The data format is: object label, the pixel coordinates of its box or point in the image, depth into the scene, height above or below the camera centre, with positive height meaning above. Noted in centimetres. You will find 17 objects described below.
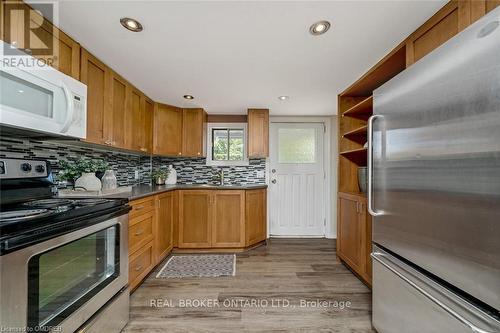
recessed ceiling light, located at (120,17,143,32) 148 +93
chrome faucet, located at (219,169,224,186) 381 -13
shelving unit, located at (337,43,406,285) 219 +8
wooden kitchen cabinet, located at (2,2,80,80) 126 +79
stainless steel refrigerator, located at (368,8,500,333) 82 -9
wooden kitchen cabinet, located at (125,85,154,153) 259 +57
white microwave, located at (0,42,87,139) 111 +37
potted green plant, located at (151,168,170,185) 355 -11
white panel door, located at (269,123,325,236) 404 -20
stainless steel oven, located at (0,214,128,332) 95 -57
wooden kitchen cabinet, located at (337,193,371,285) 225 -68
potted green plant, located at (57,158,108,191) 197 -4
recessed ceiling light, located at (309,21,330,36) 150 +92
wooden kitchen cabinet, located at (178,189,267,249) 325 -69
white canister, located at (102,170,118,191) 227 -12
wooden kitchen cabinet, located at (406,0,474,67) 120 +83
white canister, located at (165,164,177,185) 366 -11
